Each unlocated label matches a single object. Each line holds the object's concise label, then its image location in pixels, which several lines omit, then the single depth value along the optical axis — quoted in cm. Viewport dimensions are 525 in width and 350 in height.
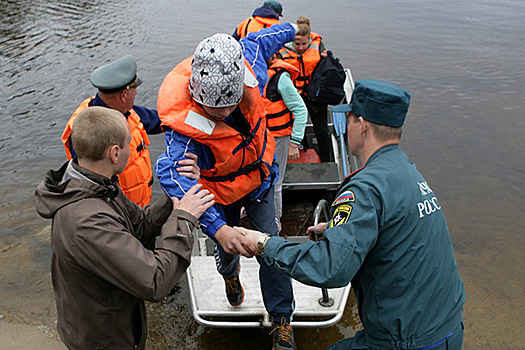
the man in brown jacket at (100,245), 198
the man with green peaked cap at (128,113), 346
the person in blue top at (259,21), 562
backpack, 539
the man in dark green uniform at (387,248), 203
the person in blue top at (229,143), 272
